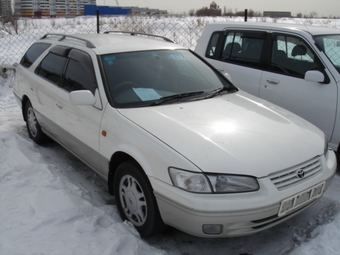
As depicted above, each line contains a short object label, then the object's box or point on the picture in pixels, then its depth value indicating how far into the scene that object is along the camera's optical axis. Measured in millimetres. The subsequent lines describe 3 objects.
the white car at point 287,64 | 4207
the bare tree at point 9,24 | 13711
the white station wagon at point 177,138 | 2488
